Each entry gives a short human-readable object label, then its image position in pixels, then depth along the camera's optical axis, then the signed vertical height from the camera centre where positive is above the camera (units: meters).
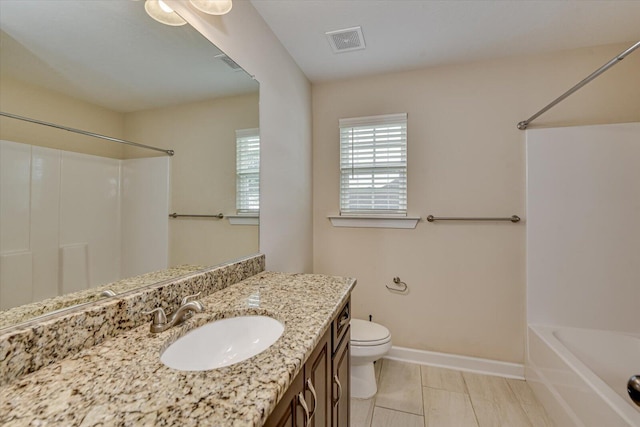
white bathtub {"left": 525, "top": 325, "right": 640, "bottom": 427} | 1.17 -0.87
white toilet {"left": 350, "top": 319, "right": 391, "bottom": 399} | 1.76 -0.95
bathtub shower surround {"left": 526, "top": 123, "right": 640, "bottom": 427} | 1.73 -0.23
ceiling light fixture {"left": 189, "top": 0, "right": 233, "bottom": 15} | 1.12 +0.88
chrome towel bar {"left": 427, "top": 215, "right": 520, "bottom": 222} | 1.97 -0.03
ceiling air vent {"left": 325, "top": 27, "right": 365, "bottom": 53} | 1.72 +1.18
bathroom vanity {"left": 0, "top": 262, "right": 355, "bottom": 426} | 0.48 -0.36
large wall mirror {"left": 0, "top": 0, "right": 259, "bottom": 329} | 0.65 +0.19
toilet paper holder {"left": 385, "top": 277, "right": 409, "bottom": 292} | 2.23 -0.59
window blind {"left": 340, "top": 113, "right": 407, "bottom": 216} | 2.22 +0.42
